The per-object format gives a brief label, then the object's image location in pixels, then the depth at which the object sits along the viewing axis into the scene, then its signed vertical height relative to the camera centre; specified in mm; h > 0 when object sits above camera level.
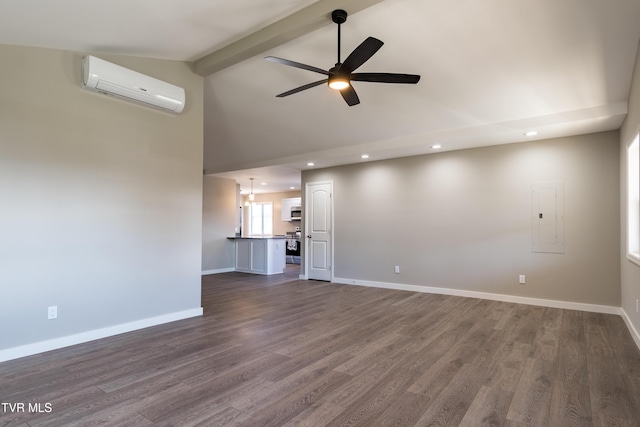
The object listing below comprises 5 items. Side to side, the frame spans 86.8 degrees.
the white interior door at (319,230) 7227 -216
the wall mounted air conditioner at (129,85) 3258 +1411
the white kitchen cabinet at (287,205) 11625 +527
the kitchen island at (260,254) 8102 -845
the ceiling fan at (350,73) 2611 +1242
